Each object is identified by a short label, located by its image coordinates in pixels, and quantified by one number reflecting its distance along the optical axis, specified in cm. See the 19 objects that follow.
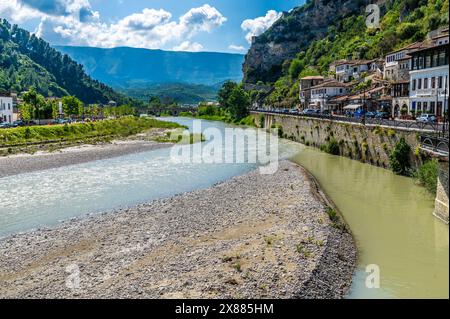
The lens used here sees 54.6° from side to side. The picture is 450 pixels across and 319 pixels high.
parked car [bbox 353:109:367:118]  6242
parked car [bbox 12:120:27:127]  7788
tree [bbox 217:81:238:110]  16351
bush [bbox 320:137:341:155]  5053
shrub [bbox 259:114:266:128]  10345
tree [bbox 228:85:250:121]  12975
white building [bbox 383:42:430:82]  6916
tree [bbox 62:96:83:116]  11868
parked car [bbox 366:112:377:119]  5843
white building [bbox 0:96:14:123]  8416
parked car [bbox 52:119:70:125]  9431
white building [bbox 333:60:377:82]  10094
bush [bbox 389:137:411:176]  3438
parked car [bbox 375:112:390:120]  5691
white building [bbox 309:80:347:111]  9275
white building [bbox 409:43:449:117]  3594
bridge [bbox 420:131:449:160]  2057
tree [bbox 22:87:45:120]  9262
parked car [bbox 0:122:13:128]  7475
